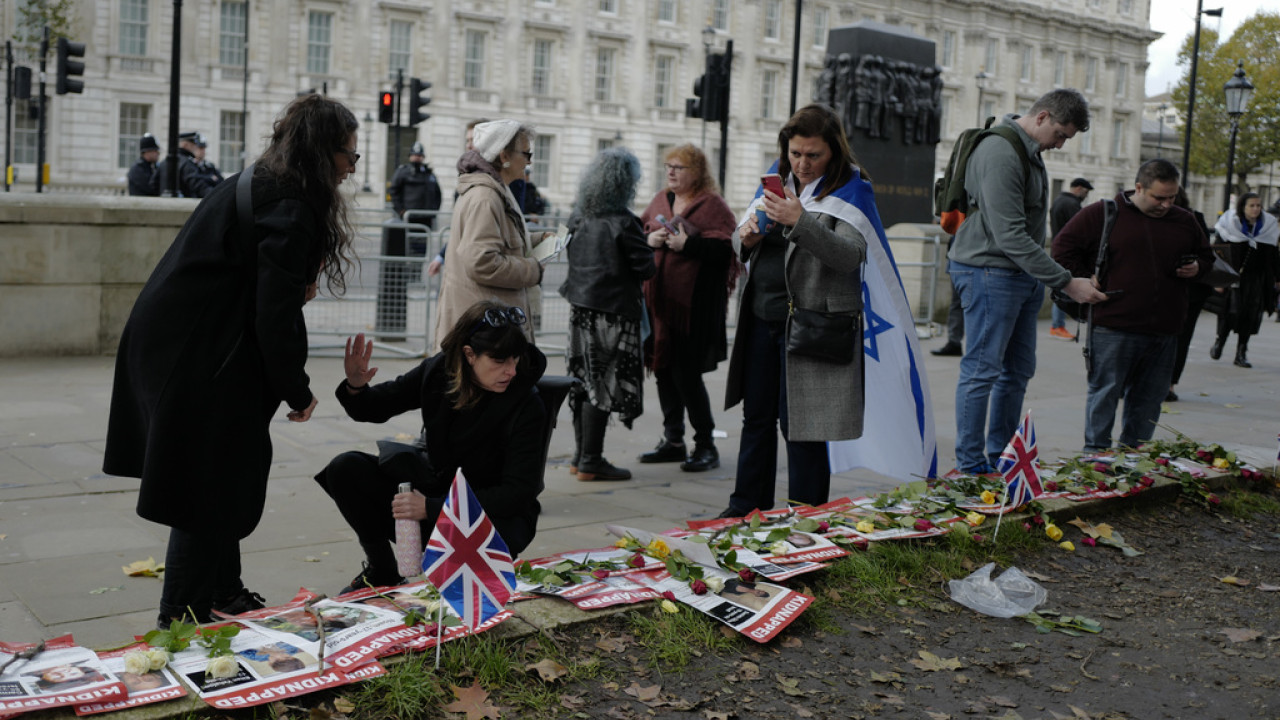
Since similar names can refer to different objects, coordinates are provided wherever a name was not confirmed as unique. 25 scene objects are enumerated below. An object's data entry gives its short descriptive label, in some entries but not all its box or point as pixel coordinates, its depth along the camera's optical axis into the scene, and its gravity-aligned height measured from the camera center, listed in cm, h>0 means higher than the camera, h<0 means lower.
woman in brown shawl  688 -33
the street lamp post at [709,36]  4547 +772
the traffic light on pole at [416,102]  2450 +217
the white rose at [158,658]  306 -110
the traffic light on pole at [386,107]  2225 +186
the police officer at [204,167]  1461 +42
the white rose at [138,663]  300 -110
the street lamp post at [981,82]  6456 +861
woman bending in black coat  349 -39
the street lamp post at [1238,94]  2453 +329
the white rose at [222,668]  301 -110
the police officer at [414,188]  1631 +34
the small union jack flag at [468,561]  319 -87
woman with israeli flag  501 -30
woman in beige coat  545 -6
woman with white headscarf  1211 +9
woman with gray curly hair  655 -40
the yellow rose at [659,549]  424 -107
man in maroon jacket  673 -12
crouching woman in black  403 -68
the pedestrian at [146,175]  1579 +30
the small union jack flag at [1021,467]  503 -87
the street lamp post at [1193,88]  2603 +354
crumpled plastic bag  436 -120
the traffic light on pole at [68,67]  1925 +196
